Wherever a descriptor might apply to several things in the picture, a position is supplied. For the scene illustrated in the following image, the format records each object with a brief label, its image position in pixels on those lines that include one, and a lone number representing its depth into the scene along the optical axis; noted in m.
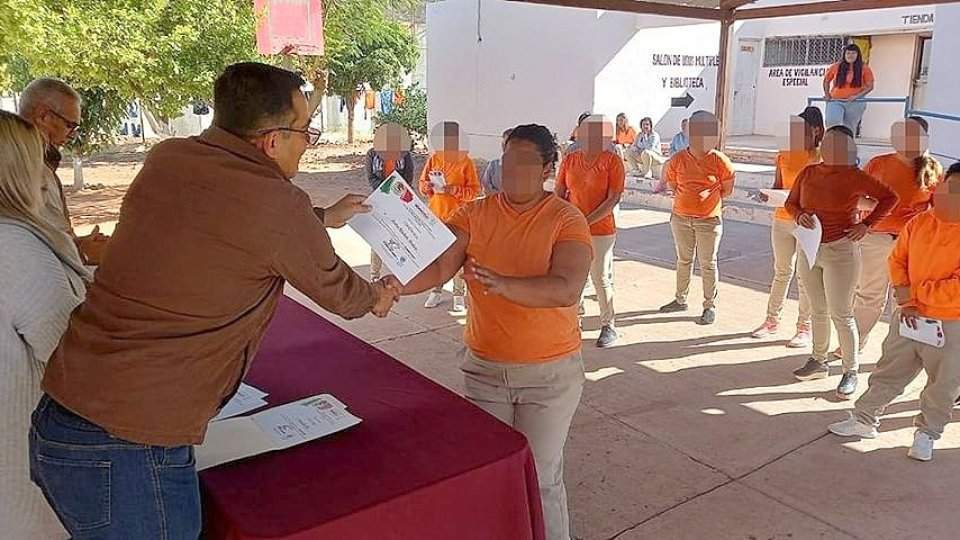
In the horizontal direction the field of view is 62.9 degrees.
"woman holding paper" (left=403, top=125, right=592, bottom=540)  2.58
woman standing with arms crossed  4.42
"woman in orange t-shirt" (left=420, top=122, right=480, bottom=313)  6.06
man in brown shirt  1.57
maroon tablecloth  1.76
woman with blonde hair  1.88
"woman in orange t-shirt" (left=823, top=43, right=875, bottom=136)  11.17
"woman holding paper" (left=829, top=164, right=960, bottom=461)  3.54
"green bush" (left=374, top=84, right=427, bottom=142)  20.16
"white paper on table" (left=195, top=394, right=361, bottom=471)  2.03
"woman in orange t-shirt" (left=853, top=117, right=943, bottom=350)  4.70
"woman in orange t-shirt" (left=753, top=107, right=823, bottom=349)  5.06
